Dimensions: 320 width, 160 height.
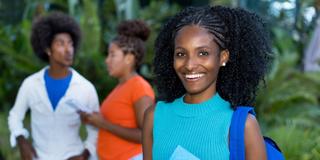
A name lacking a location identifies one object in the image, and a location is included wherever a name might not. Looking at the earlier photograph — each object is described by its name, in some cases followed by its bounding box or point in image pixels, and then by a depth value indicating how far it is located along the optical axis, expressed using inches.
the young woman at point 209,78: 98.1
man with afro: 162.7
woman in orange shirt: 149.4
